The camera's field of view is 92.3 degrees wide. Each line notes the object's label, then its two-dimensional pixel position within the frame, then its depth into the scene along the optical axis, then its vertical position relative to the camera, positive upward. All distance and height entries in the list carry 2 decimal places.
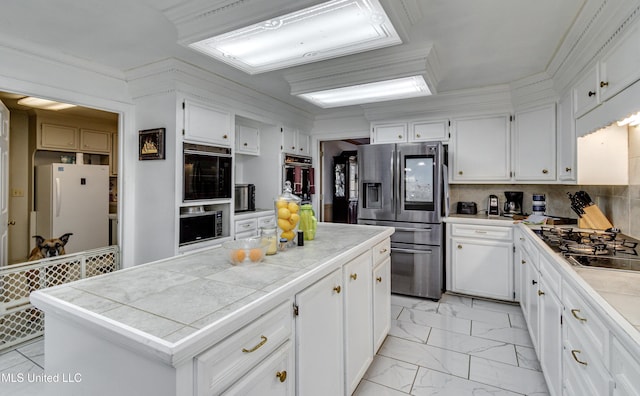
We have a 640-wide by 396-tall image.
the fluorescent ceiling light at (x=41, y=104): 3.69 +1.15
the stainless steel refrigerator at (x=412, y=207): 3.50 -0.12
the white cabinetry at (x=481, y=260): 3.31 -0.70
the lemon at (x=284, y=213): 1.78 -0.09
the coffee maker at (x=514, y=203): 3.72 -0.06
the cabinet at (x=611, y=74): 1.50 +0.72
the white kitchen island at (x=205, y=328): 0.81 -0.41
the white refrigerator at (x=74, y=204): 4.02 -0.11
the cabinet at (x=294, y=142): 4.38 +0.83
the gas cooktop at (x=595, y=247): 1.50 -0.29
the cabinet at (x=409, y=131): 3.88 +0.87
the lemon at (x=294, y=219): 1.79 -0.13
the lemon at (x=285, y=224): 1.79 -0.16
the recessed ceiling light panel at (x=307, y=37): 1.52 +0.91
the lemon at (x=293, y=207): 1.79 -0.06
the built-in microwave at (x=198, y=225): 3.03 -0.29
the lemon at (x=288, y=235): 1.81 -0.23
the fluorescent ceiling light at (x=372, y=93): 2.72 +1.01
